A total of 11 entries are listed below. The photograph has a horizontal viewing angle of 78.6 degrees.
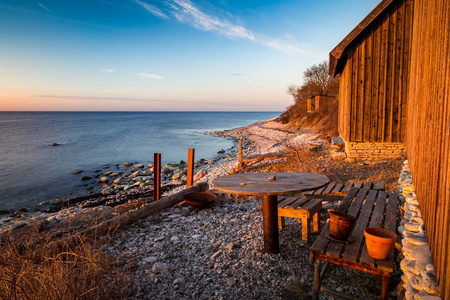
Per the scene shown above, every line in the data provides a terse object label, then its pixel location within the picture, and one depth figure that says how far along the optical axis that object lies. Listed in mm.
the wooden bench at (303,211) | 4211
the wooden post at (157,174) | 7230
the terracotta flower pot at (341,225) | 2764
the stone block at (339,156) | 9673
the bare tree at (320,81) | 28656
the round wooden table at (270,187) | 3636
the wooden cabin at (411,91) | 2064
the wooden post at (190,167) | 8023
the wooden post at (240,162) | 11459
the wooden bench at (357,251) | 2504
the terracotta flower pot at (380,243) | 2424
